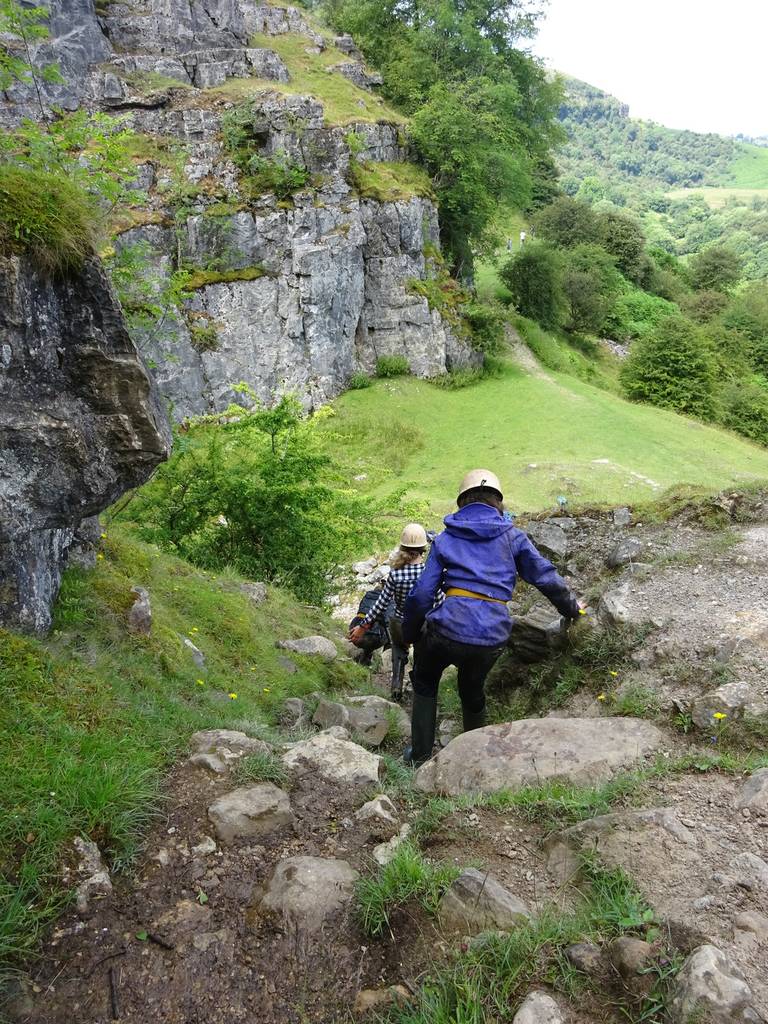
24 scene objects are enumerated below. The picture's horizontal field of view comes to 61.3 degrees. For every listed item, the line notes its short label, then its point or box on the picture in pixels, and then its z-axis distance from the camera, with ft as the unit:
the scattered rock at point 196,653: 16.96
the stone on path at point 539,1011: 6.59
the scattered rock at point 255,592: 23.95
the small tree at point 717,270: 159.02
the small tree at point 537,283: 105.09
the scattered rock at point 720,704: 12.55
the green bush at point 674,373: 92.22
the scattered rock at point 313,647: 21.98
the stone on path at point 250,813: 9.91
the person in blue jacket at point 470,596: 13.47
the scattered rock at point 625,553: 21.38
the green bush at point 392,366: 82.07
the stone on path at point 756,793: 9.75
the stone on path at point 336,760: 11.92
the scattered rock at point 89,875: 8.22
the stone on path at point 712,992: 6.19
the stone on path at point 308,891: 8.43
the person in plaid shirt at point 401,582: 21.42
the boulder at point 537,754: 11.87
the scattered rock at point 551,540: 24.68
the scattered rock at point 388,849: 9.66
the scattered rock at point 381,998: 7.18
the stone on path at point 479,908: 7.88
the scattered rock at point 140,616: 15.29
